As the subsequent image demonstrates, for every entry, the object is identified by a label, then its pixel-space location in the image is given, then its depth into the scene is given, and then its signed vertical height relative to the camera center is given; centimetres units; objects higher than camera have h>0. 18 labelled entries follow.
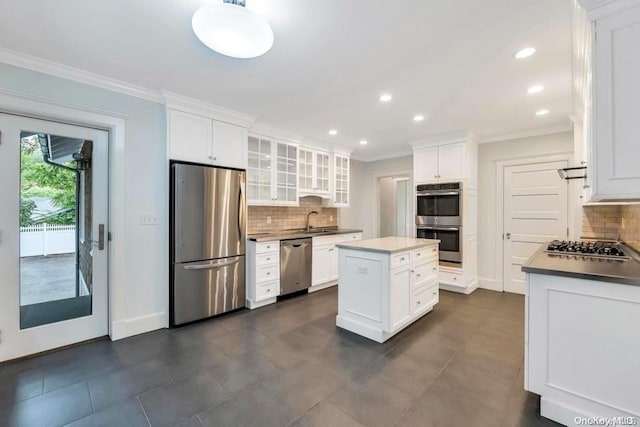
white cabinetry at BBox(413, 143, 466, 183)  427 +83
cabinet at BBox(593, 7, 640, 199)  133 +54
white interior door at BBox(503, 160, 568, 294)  399 +3
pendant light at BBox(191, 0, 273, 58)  143 +102
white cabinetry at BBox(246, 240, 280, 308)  359 -80
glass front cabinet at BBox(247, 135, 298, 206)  394 +65
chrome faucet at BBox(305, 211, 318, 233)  500 -12
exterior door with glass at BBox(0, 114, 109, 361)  230 -19
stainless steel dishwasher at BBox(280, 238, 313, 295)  391 -75
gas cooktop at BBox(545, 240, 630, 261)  210 -31
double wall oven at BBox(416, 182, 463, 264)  426 -4
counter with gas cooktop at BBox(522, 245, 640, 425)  144 -71
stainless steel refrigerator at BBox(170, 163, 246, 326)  298 -32
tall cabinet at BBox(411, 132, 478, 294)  423 +60
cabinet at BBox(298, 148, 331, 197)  470 +75
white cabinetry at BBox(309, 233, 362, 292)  432 -78
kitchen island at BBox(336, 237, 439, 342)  262 -74
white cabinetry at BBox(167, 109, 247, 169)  300 +88
